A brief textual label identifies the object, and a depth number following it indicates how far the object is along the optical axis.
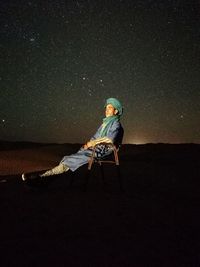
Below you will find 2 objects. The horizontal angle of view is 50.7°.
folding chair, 3.28
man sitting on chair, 3.37
